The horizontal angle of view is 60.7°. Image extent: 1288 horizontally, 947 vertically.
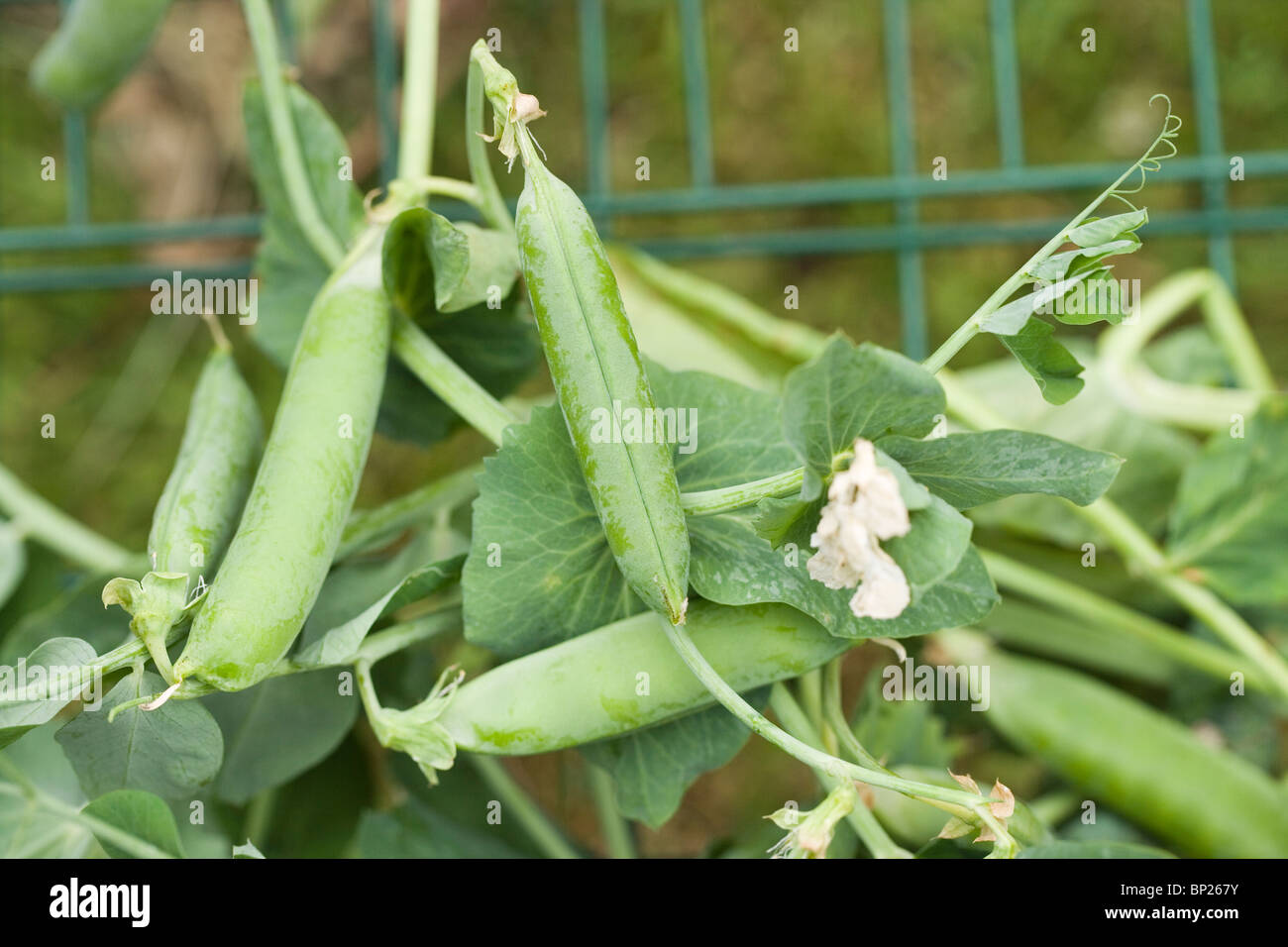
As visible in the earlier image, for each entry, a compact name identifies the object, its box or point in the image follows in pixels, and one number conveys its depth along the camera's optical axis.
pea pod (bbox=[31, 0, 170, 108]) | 0.54
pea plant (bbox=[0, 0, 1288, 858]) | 0.32
